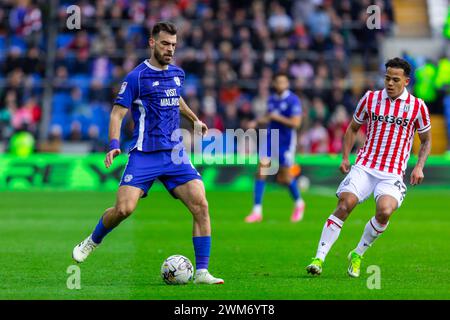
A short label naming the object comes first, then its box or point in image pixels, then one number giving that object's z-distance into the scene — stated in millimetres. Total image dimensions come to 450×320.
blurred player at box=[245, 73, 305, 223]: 17906
